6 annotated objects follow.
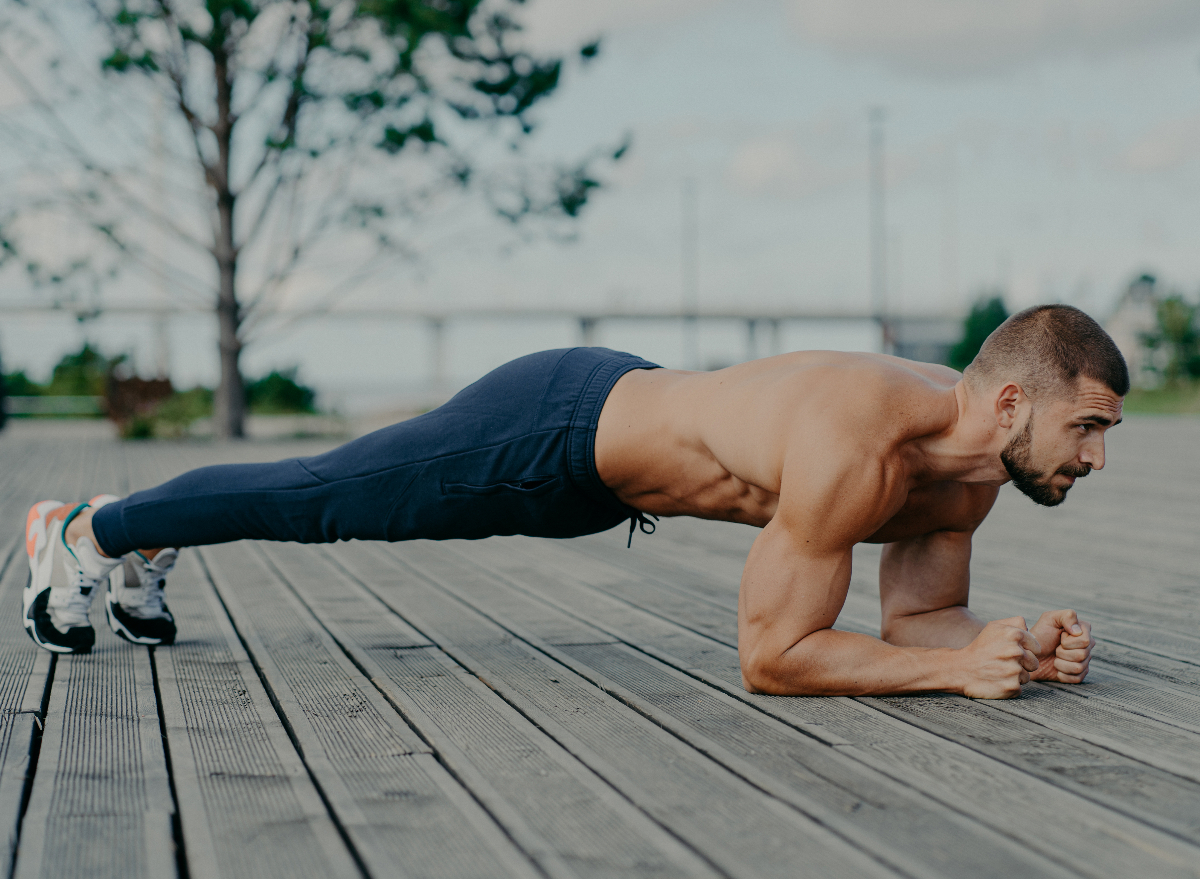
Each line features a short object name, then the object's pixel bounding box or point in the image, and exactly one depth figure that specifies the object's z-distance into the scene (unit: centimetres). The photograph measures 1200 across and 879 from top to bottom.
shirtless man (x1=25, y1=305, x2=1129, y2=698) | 202
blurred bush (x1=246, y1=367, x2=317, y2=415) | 1873
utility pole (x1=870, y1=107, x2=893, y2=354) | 2644
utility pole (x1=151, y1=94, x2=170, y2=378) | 1209
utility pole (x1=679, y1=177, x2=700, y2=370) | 3184
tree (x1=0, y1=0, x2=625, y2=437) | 1154
